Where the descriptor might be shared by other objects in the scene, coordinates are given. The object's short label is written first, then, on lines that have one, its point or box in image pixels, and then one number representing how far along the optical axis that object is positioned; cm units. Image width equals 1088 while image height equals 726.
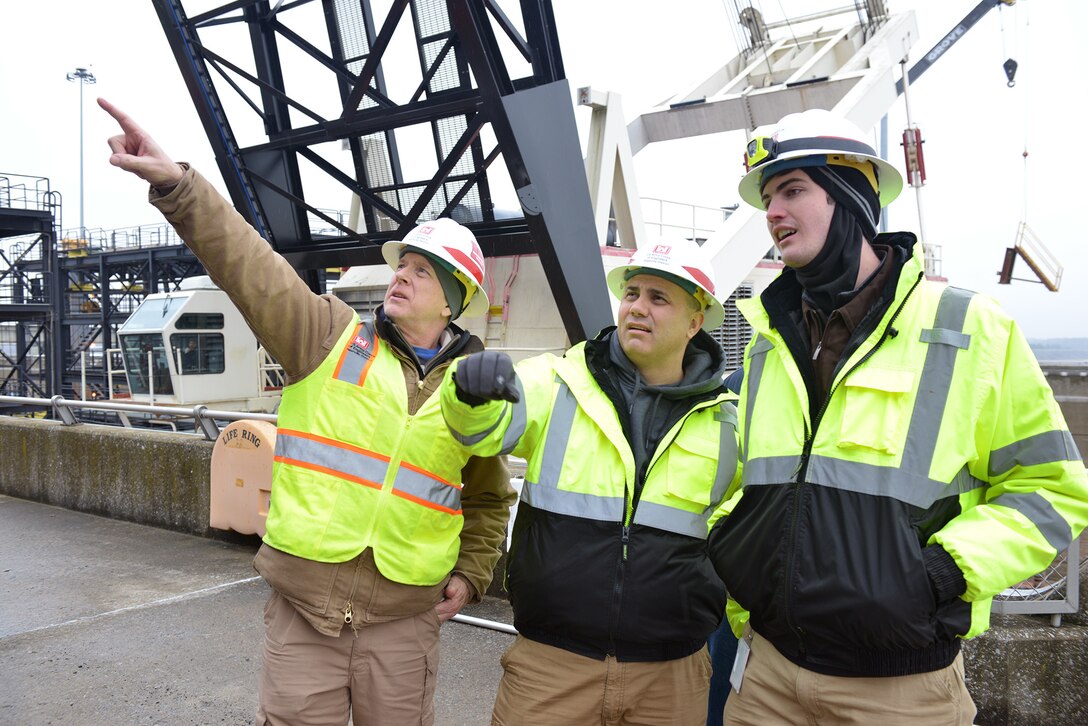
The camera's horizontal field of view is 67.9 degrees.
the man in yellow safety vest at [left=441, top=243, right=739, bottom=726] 223
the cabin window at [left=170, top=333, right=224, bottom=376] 1599
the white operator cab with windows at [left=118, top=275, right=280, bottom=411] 1603
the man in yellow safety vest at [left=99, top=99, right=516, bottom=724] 229
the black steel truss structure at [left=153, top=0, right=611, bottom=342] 799
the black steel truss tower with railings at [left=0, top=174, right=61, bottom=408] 2678
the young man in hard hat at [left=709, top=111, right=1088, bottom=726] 182
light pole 4841
